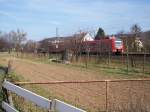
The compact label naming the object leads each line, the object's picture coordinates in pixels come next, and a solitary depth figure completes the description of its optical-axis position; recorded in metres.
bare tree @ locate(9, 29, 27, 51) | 68.22
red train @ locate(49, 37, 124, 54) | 31.36
